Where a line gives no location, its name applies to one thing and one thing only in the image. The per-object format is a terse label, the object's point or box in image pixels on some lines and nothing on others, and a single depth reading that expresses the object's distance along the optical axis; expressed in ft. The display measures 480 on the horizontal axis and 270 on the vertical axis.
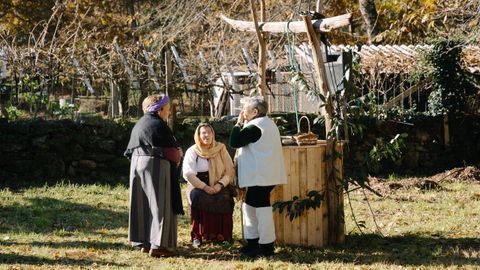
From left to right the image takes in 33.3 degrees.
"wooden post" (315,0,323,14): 28.71
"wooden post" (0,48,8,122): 44.92
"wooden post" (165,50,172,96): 46.14
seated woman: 28.84
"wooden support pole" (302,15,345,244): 27.81
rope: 28.16
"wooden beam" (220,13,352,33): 25.58
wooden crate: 27.73
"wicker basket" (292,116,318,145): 27.89
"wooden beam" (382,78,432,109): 55.57
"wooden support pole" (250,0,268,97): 29.45
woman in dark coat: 26.63
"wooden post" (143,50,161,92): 47.32
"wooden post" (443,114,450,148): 53.88
